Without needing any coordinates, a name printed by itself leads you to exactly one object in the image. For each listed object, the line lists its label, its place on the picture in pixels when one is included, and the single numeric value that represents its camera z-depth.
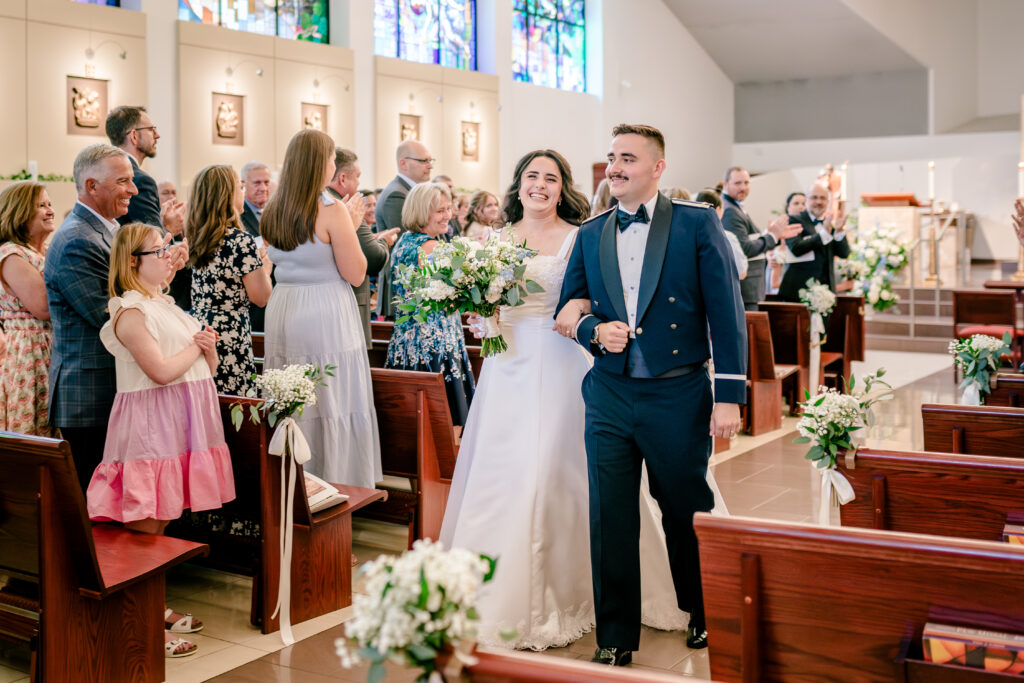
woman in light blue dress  4.50
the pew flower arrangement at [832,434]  3.03
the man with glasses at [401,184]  6.35
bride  3.69
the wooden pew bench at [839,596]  1.97
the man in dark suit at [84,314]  3.82
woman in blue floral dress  4.97
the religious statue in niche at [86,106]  11.21
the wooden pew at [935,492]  2.84
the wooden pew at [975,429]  3.61
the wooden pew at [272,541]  3.91
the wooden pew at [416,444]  4.61
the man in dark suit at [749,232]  8.08
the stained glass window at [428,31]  15.54
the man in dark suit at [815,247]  8.91
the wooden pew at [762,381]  7.82
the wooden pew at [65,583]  3.07
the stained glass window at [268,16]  12.80
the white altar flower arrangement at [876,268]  10.76
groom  3.31
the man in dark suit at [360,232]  5.25
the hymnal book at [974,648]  1.88
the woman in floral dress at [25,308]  3.98
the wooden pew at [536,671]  1.63
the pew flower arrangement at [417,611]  1.58
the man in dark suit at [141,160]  4.69
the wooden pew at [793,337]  8.75
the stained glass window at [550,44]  18.16
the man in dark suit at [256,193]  6.21
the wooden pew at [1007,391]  4.48
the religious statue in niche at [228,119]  12.70
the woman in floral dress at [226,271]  4.40
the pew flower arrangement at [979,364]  4.48
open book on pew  4.04
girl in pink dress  3.63
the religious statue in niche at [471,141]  16.67
